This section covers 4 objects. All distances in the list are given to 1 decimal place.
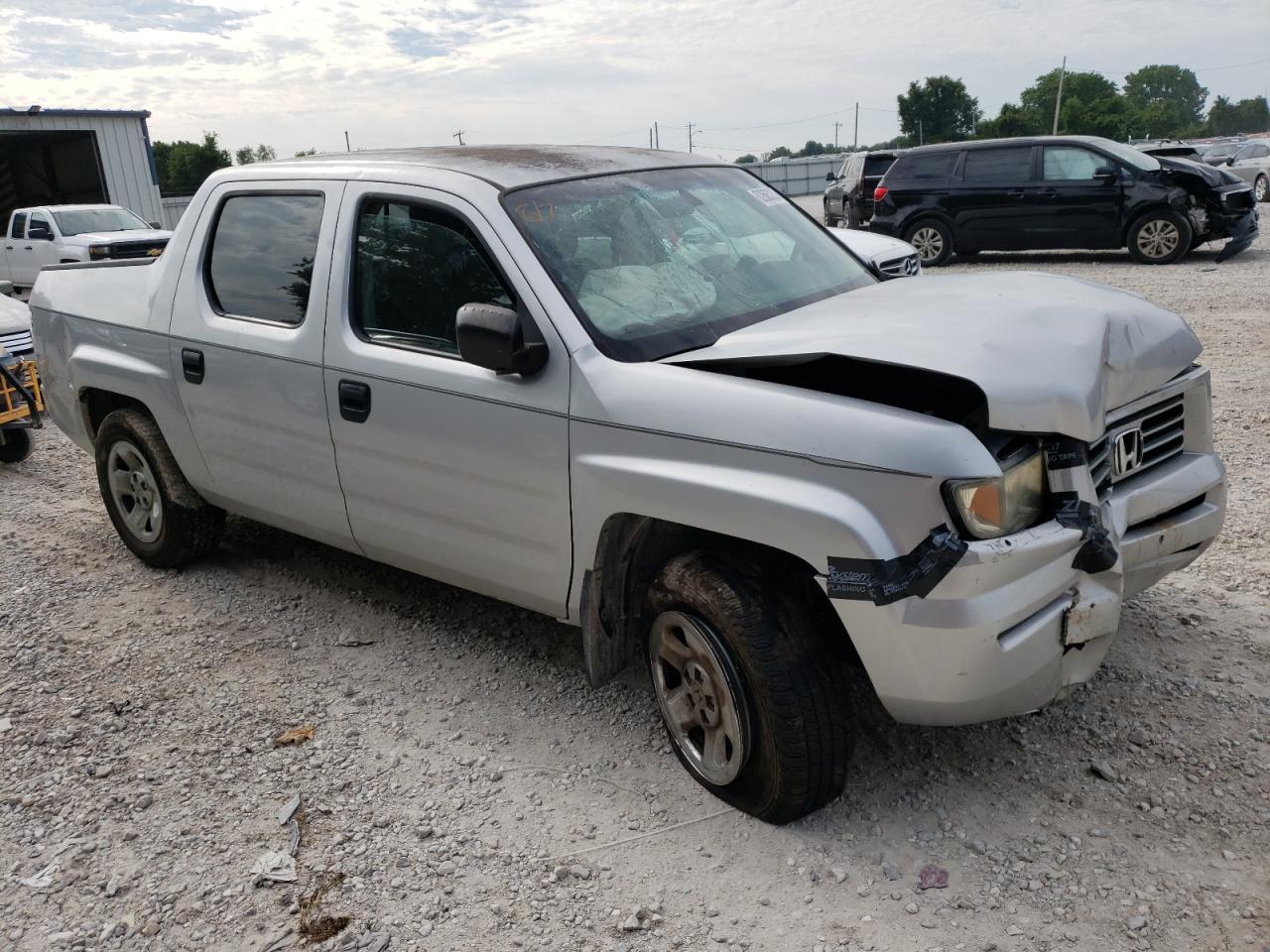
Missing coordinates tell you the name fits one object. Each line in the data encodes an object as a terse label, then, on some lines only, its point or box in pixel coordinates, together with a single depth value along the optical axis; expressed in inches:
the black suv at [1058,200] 520.4
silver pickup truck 103.0
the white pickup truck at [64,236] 672.4
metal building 984.9
